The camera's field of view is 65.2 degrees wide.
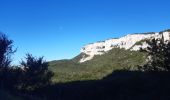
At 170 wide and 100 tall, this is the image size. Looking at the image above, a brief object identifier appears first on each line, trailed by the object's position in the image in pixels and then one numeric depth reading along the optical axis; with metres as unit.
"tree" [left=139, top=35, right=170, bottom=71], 14.91
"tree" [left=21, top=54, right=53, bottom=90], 17.79
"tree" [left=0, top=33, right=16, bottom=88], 13.50
